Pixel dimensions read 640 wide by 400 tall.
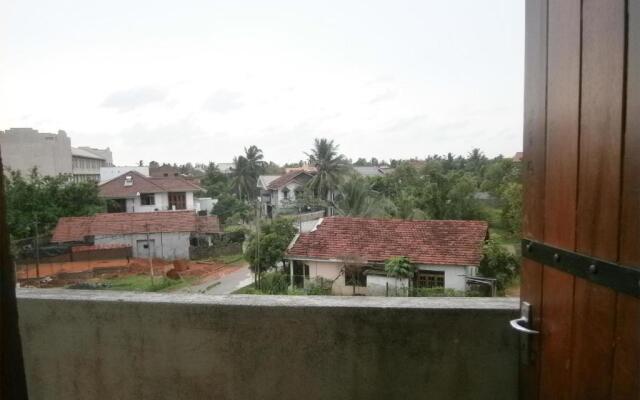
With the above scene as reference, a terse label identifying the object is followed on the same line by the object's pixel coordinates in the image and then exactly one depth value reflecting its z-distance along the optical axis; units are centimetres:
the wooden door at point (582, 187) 65
